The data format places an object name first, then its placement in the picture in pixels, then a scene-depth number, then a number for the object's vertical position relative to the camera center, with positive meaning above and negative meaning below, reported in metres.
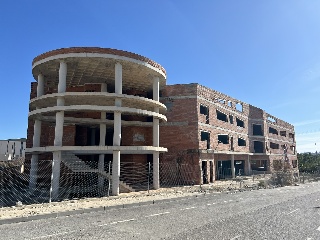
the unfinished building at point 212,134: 32.88 +2.84
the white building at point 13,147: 52.54 +1.53
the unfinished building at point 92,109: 23.48 +4.28
